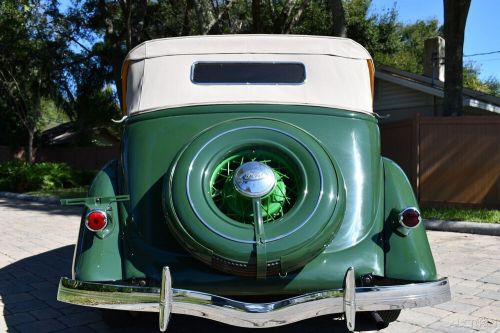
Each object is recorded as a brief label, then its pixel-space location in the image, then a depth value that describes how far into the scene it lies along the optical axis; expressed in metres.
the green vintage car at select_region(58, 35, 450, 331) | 2.74
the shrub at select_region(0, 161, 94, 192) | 17.40
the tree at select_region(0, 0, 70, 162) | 18.73
